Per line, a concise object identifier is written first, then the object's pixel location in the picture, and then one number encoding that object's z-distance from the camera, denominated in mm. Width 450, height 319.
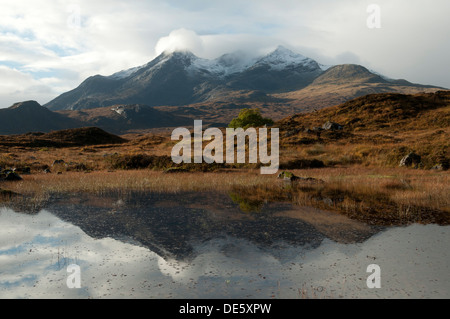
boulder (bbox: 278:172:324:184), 24984
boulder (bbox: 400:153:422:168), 31466
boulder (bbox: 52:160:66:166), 37619
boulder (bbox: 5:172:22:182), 26062
